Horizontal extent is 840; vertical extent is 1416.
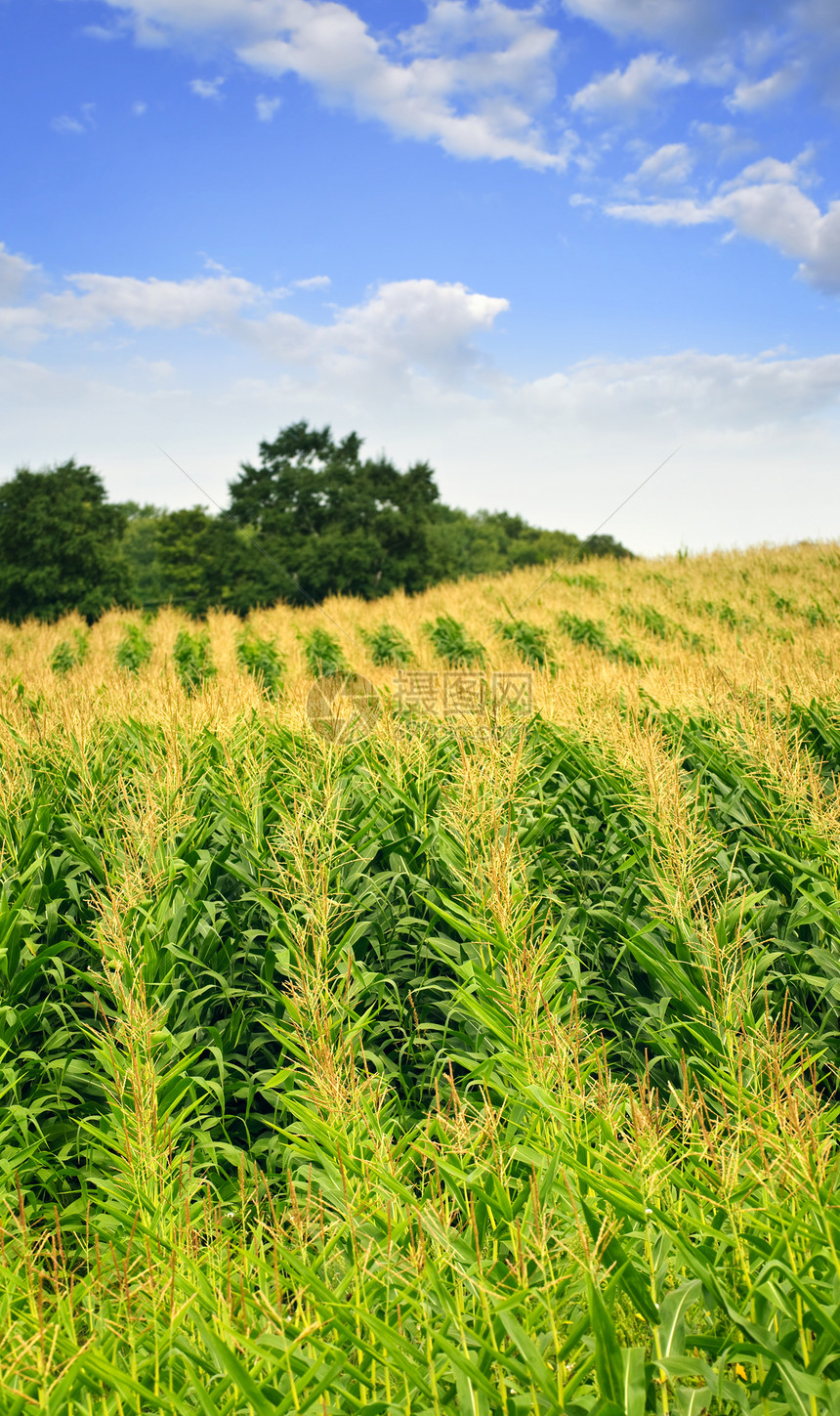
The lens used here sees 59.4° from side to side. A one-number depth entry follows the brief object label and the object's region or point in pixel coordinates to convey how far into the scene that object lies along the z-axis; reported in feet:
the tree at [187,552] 125.73
